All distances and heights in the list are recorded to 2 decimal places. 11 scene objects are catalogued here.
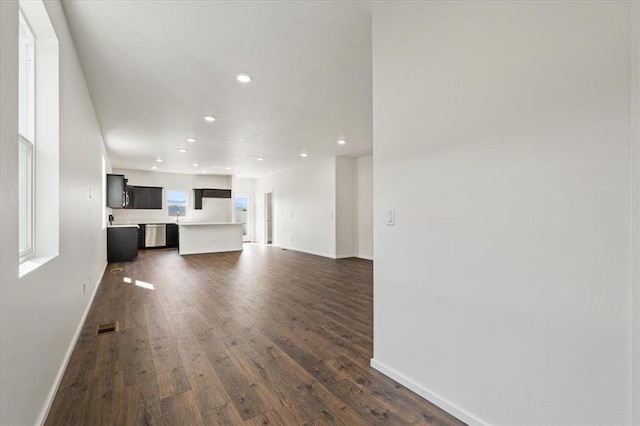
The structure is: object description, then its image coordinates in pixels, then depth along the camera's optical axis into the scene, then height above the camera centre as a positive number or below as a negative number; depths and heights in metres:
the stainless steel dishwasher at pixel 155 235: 9.66 -0.75
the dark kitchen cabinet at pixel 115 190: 6.44 +0.49
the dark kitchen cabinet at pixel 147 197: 9.95 +0.52
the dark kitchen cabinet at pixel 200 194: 10.92 +0.67
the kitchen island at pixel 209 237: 8.42 -0.74
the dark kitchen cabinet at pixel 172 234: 10.09 -0.74
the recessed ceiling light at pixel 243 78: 3.15 +1.45
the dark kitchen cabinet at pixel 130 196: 9.70 +0.54
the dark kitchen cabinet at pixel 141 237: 9.56 -0.79
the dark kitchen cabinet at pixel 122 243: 6.90 -0.73
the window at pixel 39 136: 1.88 +0.52
